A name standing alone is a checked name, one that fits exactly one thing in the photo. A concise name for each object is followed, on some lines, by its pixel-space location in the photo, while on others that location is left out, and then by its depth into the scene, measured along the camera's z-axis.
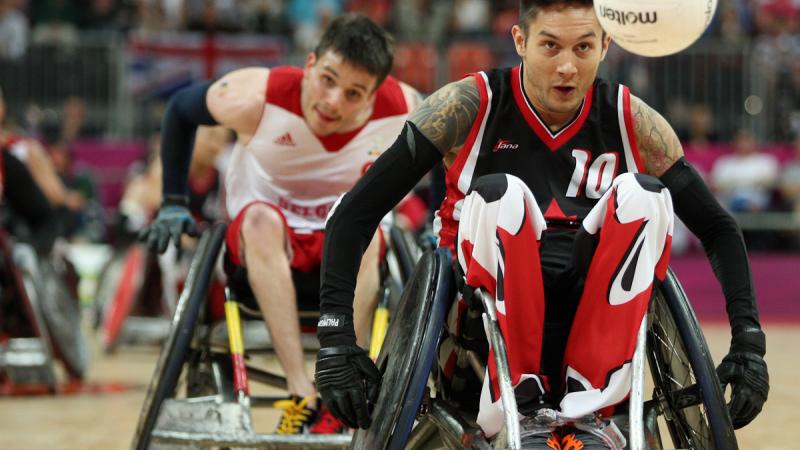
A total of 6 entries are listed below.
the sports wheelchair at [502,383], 6.45
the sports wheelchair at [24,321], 16.36
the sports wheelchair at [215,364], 8.81
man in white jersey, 10.02
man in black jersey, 6.54
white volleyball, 6.92
